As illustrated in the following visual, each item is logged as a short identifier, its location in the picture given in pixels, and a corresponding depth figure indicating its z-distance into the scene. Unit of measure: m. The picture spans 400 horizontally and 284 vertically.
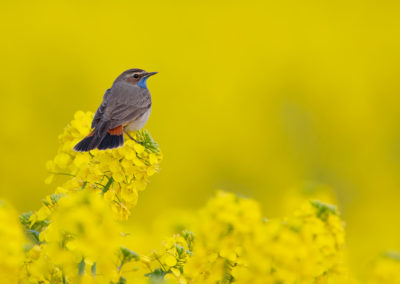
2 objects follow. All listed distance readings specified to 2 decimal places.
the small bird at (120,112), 7.60
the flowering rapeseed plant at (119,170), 6.91
